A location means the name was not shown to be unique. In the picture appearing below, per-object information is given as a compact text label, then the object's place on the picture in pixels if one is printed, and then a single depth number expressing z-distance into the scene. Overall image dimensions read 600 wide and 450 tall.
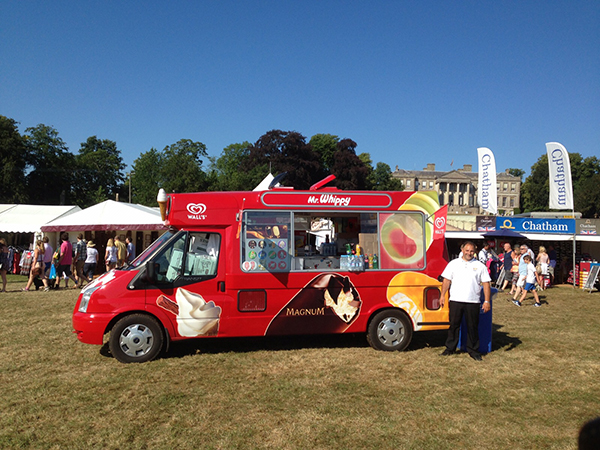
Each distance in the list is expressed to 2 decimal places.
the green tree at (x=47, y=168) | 55.91
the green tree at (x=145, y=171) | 60.06
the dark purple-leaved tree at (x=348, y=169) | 65.38
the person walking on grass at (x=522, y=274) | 13.80
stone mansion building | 122.06
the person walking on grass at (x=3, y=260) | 14.73
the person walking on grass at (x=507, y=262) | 16.67
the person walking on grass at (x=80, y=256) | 15.85
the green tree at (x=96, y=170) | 61.69
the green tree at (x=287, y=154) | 59.50
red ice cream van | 6.89
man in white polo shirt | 7.12
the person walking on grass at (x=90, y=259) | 15.68
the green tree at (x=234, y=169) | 49.38
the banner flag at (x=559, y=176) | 20.94
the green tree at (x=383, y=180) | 80.75
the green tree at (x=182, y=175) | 49.88
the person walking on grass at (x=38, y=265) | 15.05
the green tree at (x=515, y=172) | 132.50
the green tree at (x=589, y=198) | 71.44
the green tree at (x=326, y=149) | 72.75
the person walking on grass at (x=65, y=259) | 15.16
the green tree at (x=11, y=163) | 47.06
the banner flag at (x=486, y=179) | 24.77
